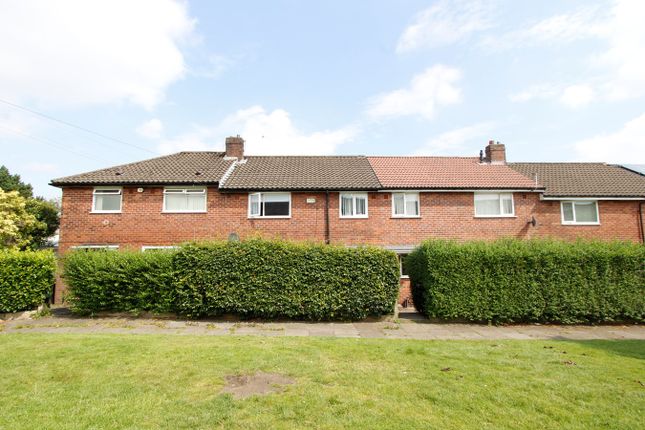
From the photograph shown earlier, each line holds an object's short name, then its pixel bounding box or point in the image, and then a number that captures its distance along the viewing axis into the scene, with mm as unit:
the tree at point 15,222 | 20656
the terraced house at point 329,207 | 16641
